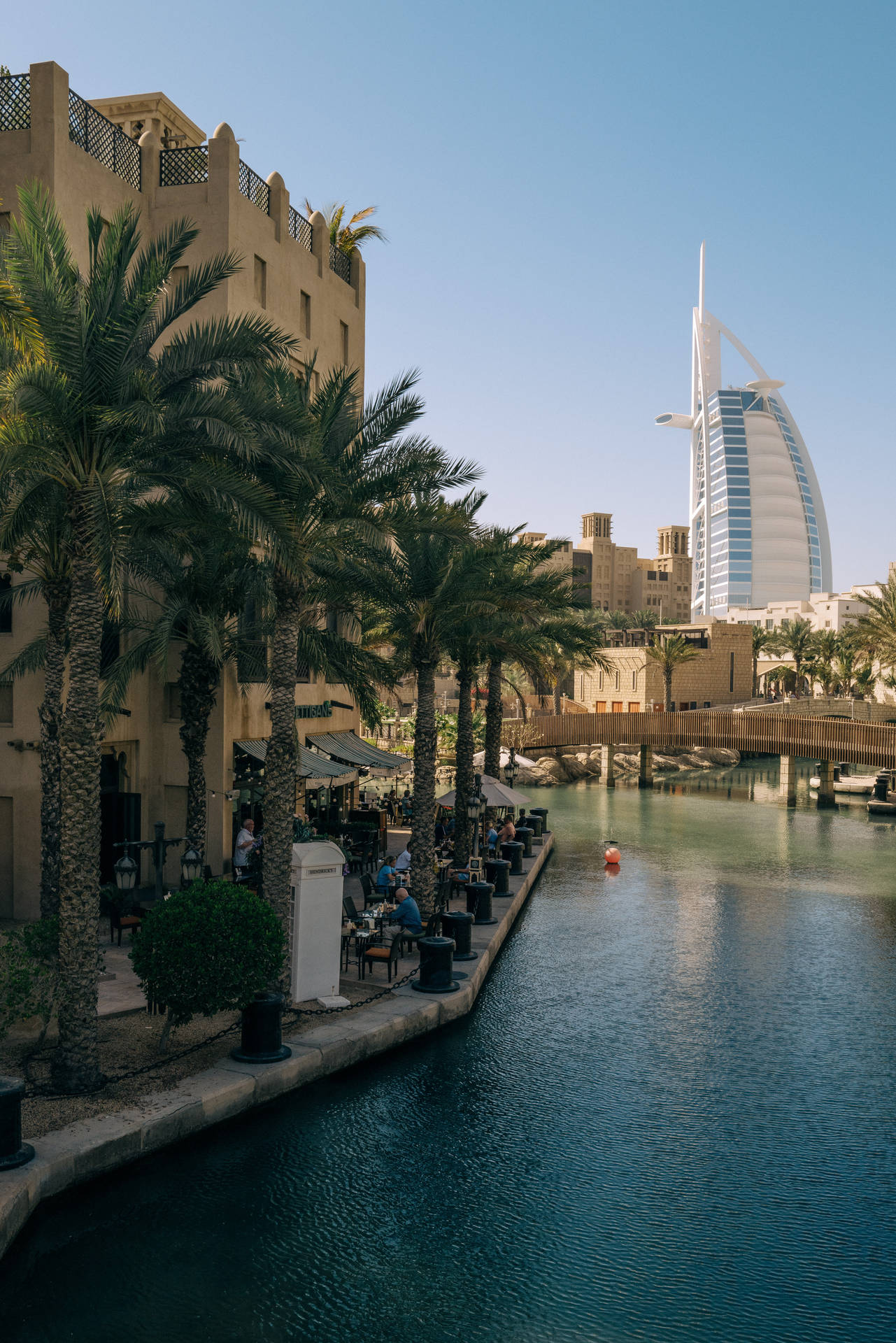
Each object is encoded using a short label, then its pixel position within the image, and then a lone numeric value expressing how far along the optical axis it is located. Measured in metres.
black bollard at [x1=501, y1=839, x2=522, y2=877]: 28.86
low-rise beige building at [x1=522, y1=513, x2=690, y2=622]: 184.82
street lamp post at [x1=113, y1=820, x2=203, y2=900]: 16.06
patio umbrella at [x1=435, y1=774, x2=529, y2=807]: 30.17
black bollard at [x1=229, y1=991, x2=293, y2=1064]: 12.69
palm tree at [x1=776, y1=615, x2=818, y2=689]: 97.44
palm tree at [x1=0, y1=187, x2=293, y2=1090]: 11.45
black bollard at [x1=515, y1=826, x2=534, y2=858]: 32.56
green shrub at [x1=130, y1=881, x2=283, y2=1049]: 11.99
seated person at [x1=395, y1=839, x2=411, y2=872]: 22.41
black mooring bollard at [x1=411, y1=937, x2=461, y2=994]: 16.11
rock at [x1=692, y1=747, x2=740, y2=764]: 77.44
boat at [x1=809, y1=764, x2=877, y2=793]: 58.19
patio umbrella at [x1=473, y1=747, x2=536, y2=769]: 45.28
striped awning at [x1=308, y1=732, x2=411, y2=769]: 28.28
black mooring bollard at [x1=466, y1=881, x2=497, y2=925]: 21.59
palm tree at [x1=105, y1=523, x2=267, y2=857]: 19.83
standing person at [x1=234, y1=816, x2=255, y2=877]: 22.08
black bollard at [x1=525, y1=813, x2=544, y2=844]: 36.44
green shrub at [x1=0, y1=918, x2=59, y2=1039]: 11.38
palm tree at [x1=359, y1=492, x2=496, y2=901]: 19.62
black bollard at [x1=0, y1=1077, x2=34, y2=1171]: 9.35
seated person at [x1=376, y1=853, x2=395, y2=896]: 21.59
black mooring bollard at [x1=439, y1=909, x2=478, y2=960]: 18.11
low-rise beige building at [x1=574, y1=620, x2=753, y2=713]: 90.19
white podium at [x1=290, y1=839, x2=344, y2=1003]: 15.16
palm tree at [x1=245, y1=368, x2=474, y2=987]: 14.56
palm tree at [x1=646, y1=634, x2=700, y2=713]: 83.75
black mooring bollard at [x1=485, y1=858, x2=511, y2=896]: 25.34
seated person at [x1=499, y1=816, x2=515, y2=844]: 30.92
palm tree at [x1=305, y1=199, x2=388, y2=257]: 32.69
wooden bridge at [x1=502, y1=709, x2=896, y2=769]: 48.62
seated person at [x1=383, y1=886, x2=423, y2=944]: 18.41
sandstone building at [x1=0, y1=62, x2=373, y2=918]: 21.16
